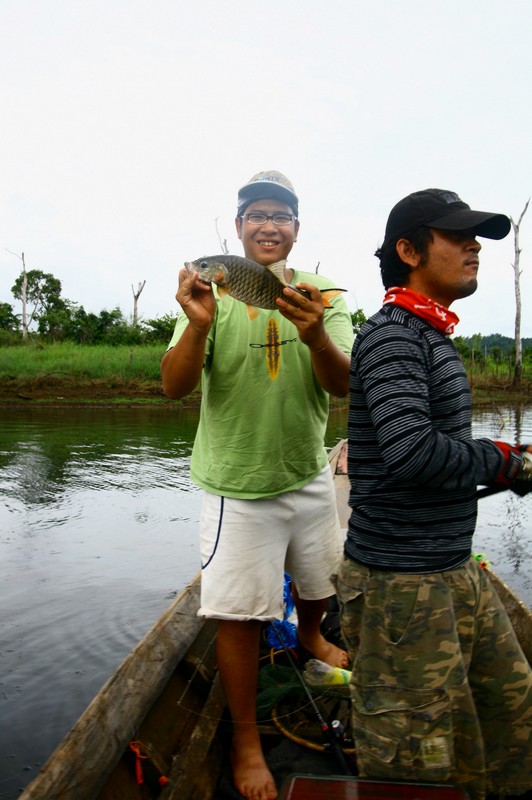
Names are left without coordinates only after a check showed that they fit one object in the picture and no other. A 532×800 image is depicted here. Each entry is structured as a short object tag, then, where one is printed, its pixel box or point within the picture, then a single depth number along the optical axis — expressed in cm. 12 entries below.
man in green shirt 246
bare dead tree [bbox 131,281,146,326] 4155
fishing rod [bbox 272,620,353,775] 258
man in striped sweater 177
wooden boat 204
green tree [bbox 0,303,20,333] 3916
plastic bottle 291
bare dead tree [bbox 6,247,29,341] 3866
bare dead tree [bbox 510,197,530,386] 2684
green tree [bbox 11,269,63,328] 4641
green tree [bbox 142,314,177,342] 3216
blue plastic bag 337
